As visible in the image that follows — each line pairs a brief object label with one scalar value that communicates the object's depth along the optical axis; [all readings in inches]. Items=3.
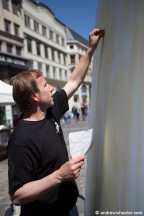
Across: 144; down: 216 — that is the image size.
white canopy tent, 293.7
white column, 44.1
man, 57.4
